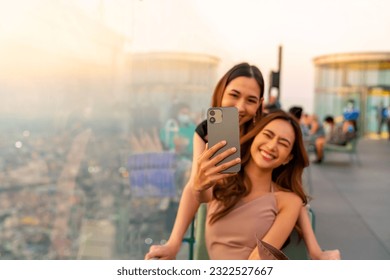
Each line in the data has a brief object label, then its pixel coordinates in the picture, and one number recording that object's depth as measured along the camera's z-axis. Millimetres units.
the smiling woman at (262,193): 1195
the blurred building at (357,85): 13305
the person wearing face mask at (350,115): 7720
